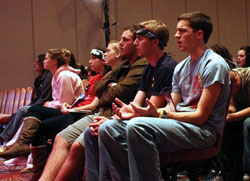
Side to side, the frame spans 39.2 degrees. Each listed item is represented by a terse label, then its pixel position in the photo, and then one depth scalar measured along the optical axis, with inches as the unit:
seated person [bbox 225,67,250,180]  118.5
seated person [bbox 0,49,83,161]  135.7
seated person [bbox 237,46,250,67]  162.4
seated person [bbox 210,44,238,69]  140.6
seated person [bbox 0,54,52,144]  177.5
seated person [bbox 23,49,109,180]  133.0
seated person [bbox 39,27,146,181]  105.6
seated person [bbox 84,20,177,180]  93.5
